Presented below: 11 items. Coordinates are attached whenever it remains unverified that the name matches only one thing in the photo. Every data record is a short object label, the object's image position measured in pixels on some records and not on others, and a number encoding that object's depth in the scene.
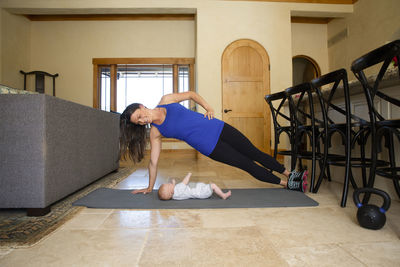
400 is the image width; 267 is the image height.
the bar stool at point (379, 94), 1.24
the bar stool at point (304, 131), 2.11
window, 5.88
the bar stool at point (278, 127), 2.70
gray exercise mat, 1.74
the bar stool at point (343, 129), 1.76
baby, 1.87
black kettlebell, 1.26
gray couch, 1.52
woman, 1.88
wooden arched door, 4.92
